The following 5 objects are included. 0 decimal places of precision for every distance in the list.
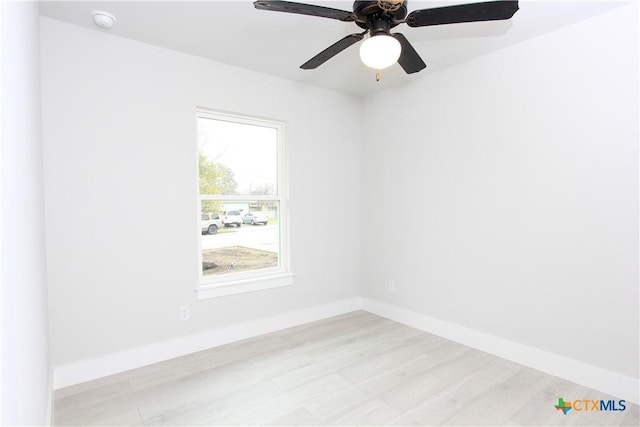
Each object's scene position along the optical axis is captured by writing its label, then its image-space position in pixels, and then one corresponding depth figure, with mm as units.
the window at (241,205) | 3107
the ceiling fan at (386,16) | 1611
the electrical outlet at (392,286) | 3756
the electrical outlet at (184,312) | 2889
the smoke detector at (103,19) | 2230
